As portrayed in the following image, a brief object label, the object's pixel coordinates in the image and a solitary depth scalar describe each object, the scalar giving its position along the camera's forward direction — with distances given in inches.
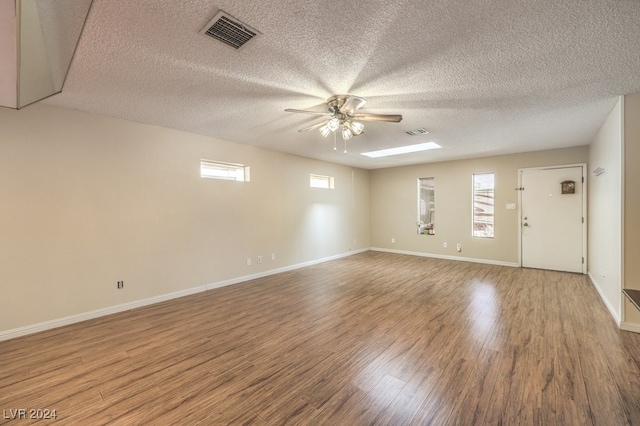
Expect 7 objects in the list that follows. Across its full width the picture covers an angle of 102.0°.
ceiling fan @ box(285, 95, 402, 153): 111.7
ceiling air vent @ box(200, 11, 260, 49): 67.4
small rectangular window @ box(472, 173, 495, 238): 245.6
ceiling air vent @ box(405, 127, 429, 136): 160.9
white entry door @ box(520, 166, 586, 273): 204.1
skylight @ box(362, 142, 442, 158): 201.2
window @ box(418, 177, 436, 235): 285.0
